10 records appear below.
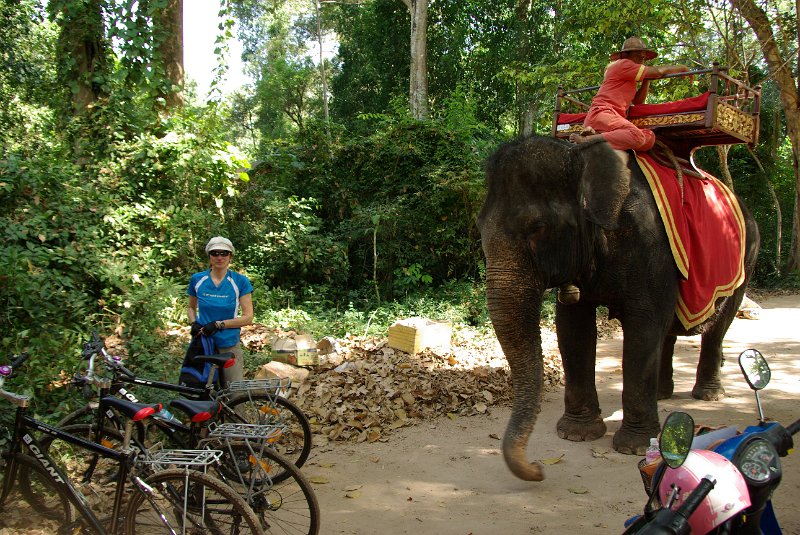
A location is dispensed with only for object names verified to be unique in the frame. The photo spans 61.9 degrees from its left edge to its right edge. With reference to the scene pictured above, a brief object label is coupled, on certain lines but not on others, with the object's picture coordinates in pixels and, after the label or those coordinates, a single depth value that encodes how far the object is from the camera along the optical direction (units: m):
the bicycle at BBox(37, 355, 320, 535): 4.05
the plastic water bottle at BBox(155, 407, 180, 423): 4.13
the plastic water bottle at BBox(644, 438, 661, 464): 2.94
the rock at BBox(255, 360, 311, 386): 7.25
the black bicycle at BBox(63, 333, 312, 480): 4.32
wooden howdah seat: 5.98
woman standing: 5.48
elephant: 4.78
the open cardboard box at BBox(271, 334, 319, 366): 7.69
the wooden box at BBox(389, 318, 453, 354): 8.23
